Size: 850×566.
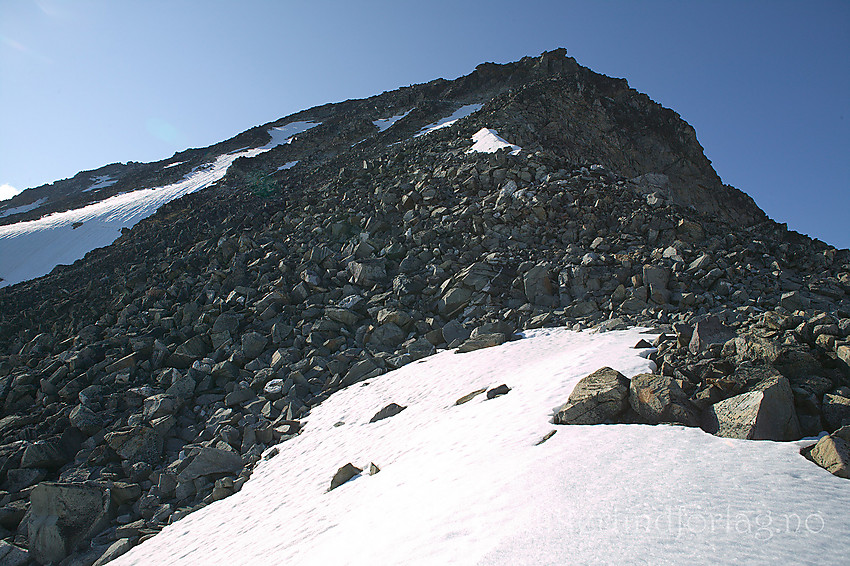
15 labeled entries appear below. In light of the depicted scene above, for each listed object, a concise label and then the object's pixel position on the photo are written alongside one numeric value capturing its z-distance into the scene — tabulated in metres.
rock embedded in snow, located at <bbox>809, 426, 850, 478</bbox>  3.45
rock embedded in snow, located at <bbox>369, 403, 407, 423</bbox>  8.20
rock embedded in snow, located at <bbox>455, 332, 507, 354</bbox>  10.05
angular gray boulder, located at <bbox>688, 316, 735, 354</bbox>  6.04
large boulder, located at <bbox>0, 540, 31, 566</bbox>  6.57
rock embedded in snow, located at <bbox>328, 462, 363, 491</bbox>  6.28
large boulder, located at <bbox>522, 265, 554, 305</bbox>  11.57
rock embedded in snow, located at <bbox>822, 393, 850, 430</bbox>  4.09
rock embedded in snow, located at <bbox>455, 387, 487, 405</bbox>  7.62
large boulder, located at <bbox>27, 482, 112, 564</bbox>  6.75
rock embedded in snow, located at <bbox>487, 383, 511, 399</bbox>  7.20
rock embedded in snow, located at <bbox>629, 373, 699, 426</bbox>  4.68
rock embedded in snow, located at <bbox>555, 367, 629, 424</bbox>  5.14
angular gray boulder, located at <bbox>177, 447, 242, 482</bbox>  7.91
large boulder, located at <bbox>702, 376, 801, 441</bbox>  4.10
